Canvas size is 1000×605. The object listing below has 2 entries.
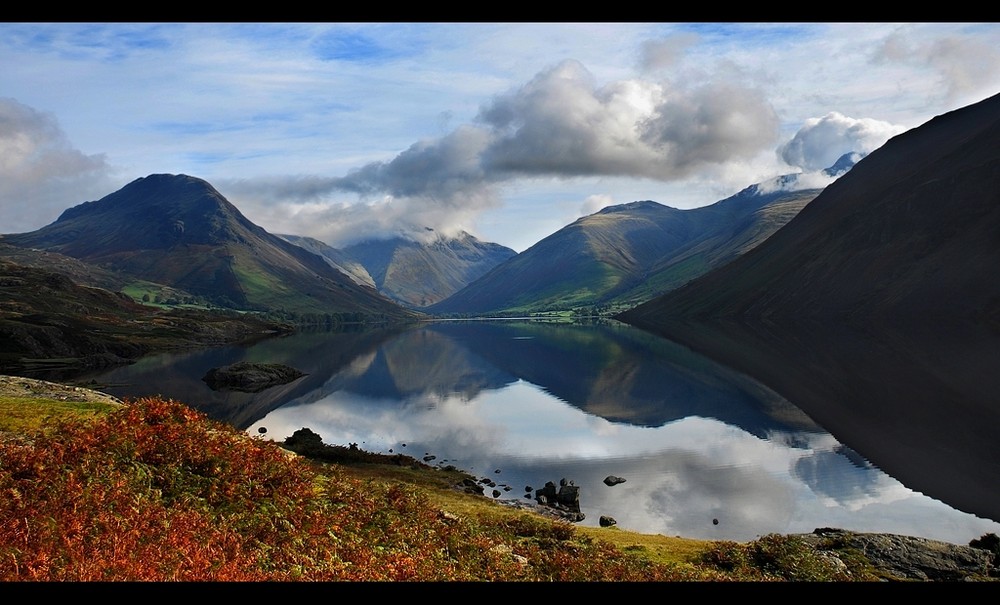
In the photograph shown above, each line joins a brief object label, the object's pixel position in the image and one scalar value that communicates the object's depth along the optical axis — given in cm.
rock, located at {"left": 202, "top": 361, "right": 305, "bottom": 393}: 11725
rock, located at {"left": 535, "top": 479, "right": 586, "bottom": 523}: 4694
